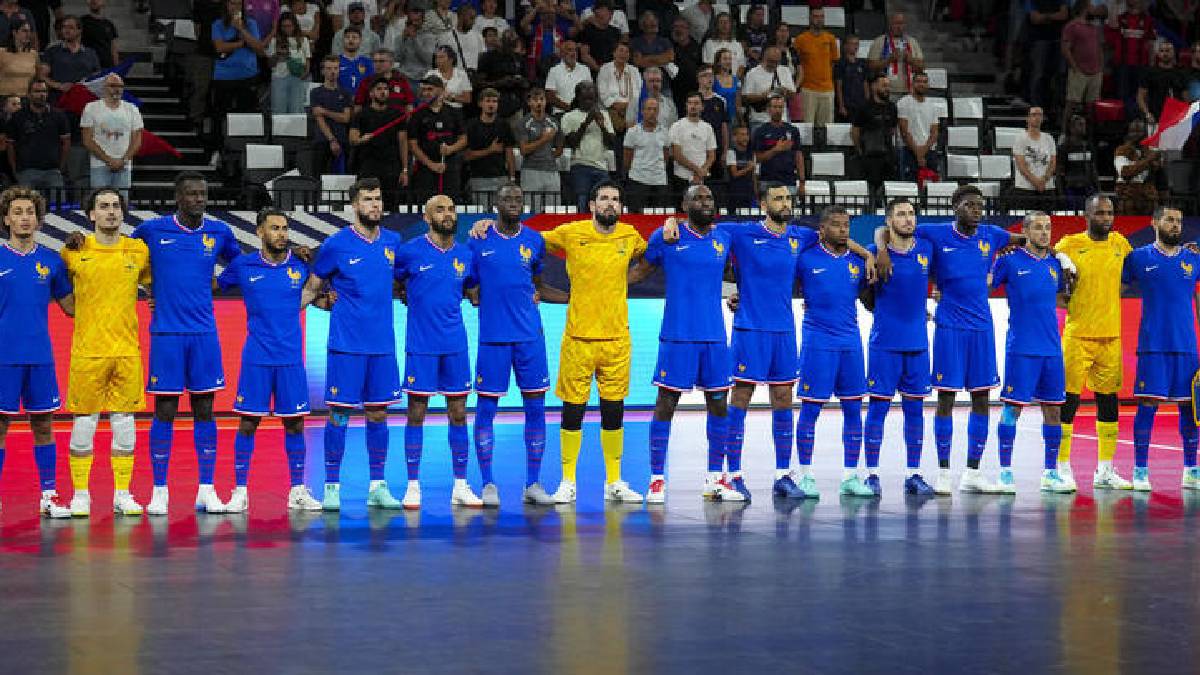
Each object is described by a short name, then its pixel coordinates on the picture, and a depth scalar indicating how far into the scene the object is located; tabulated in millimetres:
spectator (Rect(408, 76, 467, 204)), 20031
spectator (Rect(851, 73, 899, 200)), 23281
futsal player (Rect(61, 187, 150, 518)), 12492
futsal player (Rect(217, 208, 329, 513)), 12719
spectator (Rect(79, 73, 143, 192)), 19297
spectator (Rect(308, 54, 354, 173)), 20438
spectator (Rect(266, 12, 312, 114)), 21297
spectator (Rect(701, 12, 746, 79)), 23625
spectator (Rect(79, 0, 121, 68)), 21297
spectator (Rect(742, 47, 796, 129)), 23109
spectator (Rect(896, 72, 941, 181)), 23031
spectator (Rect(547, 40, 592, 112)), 21812
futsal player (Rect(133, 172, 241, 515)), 12672
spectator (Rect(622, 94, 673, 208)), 20922
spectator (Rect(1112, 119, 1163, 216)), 22094
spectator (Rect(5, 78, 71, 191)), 19016
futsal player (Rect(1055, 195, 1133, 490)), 14609
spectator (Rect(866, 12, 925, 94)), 24344
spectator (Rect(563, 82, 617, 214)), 20828
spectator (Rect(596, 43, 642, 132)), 21891
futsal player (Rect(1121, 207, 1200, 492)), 14414
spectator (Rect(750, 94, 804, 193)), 21562
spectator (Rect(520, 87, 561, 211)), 20531
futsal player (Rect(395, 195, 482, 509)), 13070
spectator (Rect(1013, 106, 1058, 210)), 22250
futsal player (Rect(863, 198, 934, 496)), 13883
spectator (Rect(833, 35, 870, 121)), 23562
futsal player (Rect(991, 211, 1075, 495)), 14133
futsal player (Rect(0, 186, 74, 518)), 12297
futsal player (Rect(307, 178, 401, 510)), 12812
